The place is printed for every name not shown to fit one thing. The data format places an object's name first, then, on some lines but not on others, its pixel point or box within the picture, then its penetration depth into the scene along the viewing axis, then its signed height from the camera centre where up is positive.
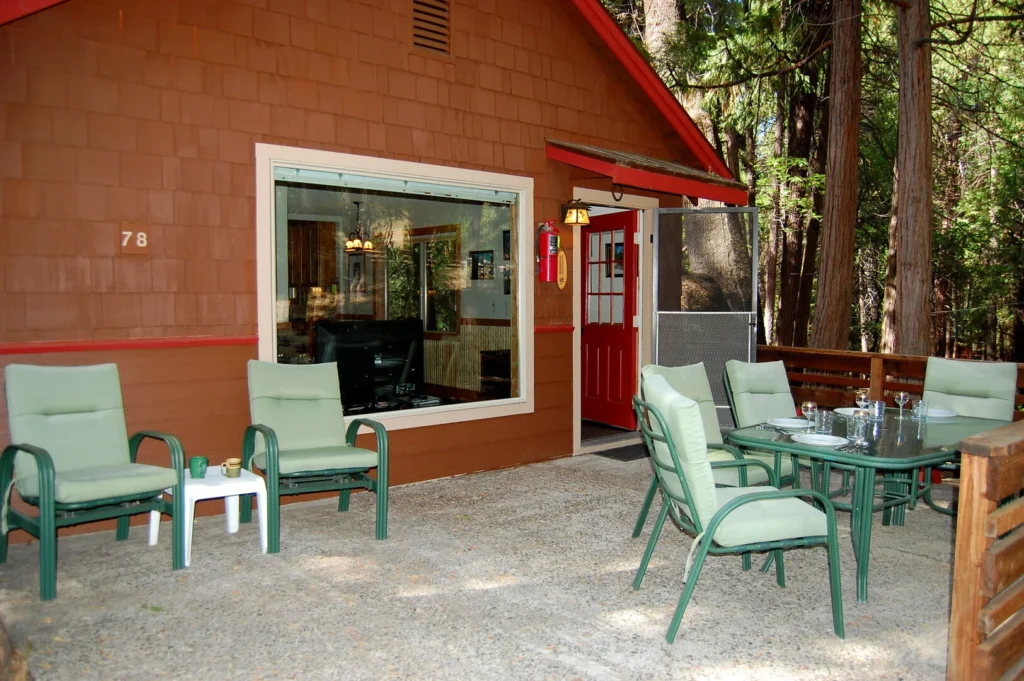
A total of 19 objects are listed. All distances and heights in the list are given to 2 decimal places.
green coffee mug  4.25 -0.87
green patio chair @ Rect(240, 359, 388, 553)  4.35 -0.82
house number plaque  4.54 +0.32
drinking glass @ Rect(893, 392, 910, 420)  4.58 -0.56
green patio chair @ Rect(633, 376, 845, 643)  3.11 -0.85
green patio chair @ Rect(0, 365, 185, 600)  3.63 -0.80
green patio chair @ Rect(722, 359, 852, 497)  4.82 -0.56
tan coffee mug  4.33 -0.89
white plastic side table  4.06 -0.97
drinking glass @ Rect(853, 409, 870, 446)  3.73 -0.62
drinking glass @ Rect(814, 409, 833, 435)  3.97 -0.61
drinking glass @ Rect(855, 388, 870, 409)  4.35 -0.54
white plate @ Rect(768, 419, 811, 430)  4.02 -0.62
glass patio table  3.44 -0.65
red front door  7.63 -0.21
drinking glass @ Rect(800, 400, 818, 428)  4.16 -0.56
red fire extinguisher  6.54 +0.39
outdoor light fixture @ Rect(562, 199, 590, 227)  6.62 +0.65
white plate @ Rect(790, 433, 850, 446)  3.63 -0.63
